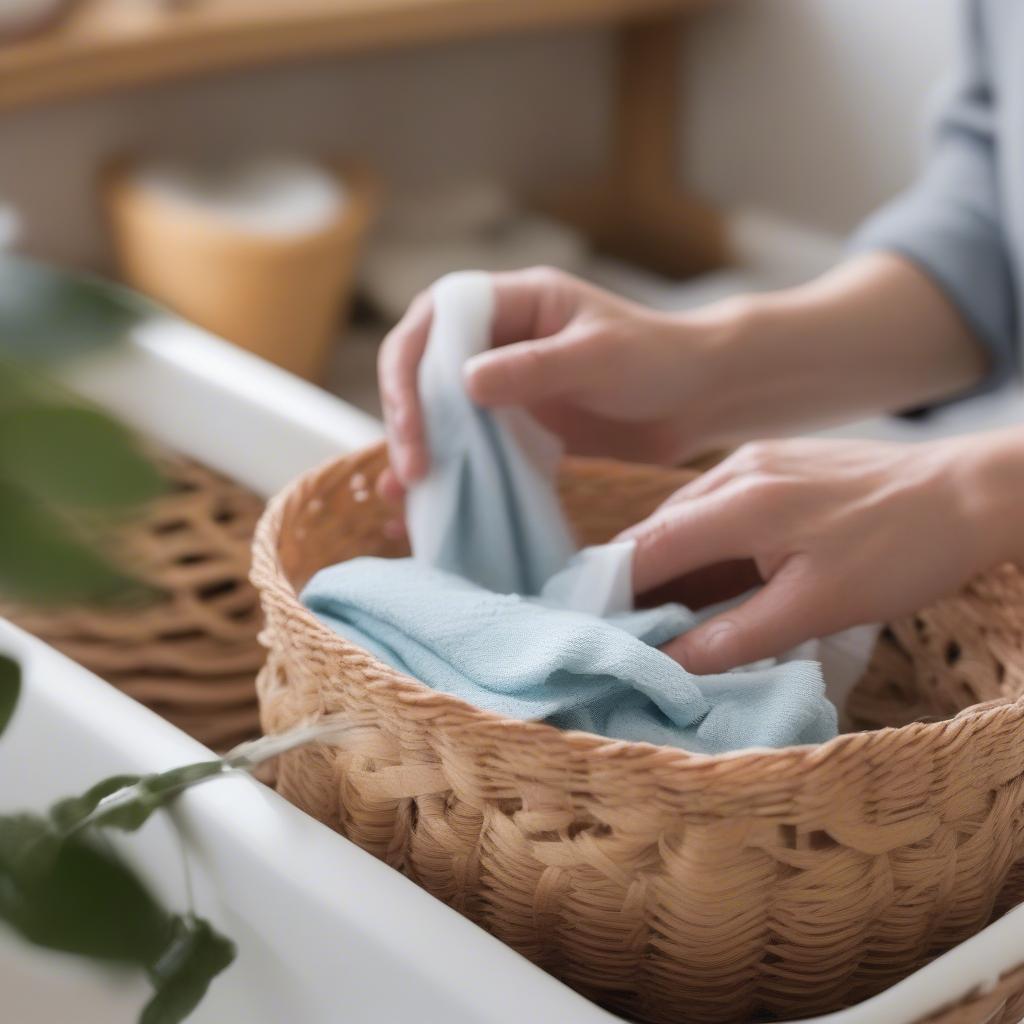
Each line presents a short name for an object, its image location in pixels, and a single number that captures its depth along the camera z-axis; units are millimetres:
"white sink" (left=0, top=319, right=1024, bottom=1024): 756
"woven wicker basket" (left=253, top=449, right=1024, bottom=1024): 758
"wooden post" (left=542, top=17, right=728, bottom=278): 1984
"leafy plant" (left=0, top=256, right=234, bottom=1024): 378
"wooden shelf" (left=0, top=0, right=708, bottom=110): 1382
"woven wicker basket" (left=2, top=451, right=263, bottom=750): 989
